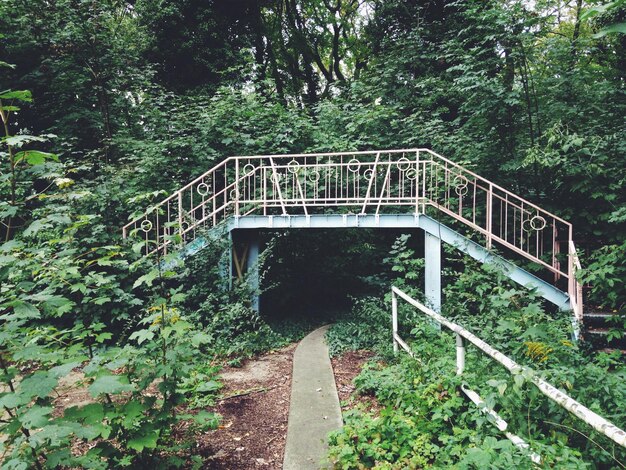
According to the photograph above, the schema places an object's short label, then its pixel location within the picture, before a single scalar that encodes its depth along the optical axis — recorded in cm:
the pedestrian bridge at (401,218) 631
